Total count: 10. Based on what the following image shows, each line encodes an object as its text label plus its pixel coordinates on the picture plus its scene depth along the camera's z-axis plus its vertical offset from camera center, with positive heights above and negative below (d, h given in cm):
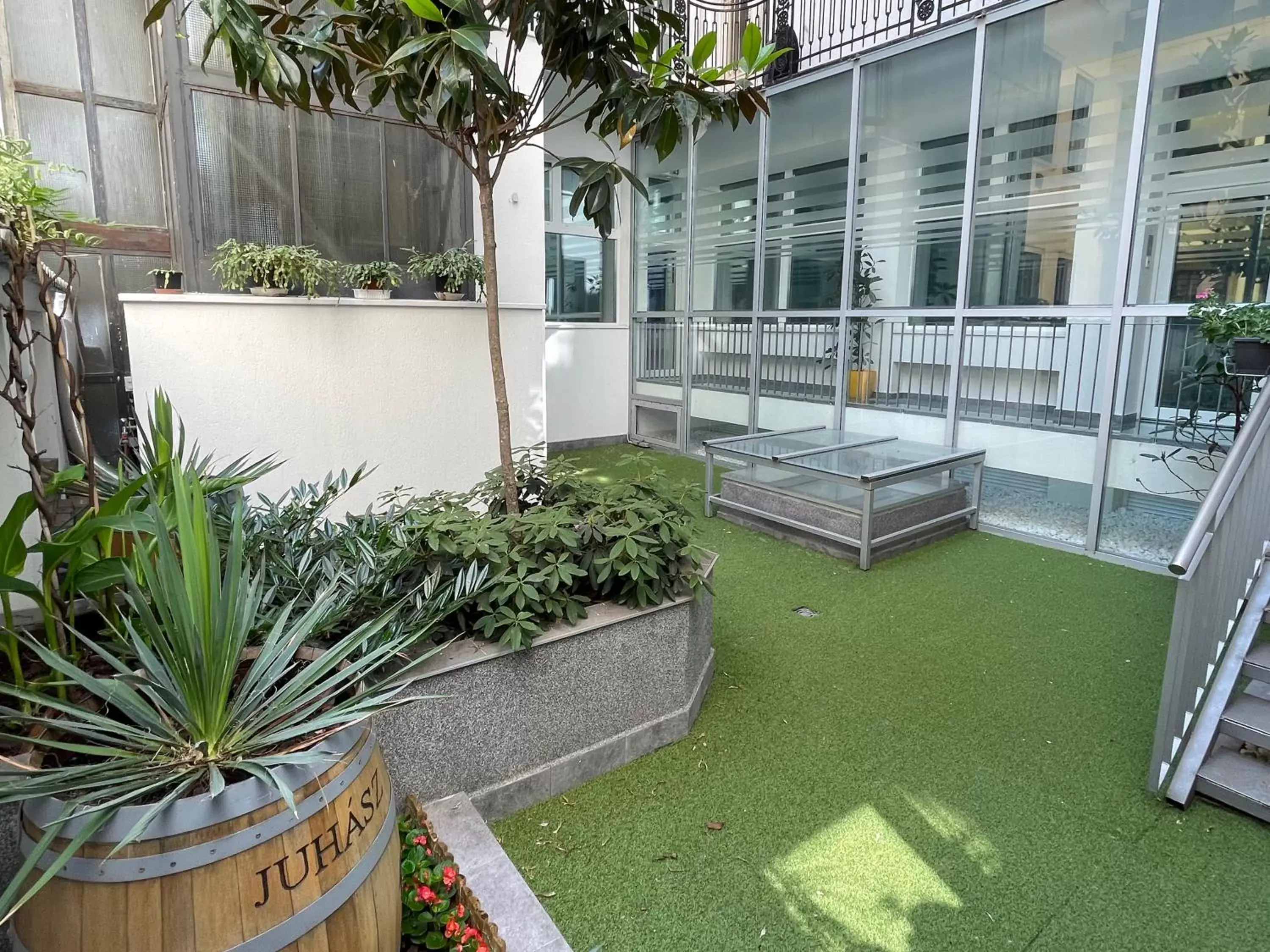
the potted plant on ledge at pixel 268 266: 372 +36
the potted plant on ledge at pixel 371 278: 407 +32
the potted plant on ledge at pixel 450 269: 423 +39
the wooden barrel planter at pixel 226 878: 103 -80
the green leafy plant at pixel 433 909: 147 -119
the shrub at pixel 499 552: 203 -64
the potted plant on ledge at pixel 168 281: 366 +27
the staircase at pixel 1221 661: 214 -105
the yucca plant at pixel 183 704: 108 -63
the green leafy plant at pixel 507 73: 202 +81
